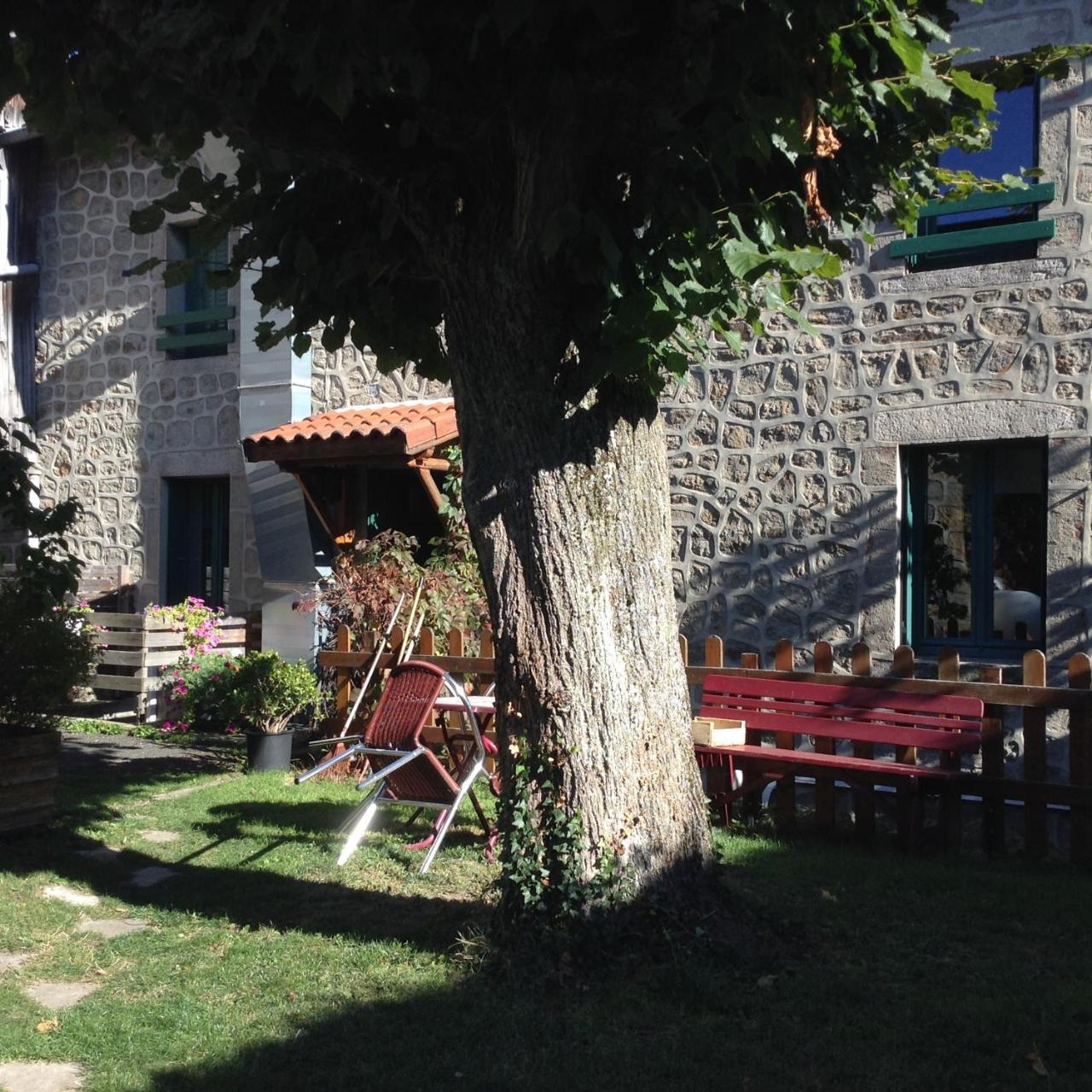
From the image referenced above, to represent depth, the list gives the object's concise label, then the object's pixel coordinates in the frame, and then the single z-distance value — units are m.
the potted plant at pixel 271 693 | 8.93
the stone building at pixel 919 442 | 7.43
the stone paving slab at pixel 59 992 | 4.15
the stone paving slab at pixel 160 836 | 6.57
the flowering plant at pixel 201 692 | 9.50
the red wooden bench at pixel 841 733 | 6.13
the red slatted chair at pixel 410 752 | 5.73
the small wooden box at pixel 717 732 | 6.48
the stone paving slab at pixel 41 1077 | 3.46
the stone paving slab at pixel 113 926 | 4.93
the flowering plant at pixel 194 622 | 10.77
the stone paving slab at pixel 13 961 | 4.51
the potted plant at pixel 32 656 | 6.40
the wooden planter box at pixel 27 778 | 6.40
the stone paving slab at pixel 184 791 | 7.73
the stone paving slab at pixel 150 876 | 5.71
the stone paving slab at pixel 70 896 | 5.37
